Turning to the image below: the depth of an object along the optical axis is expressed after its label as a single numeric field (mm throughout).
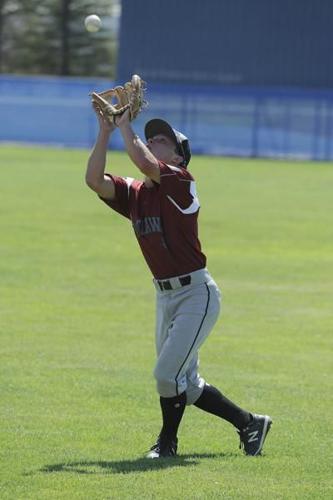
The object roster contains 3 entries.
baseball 19187
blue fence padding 88562
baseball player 13750
